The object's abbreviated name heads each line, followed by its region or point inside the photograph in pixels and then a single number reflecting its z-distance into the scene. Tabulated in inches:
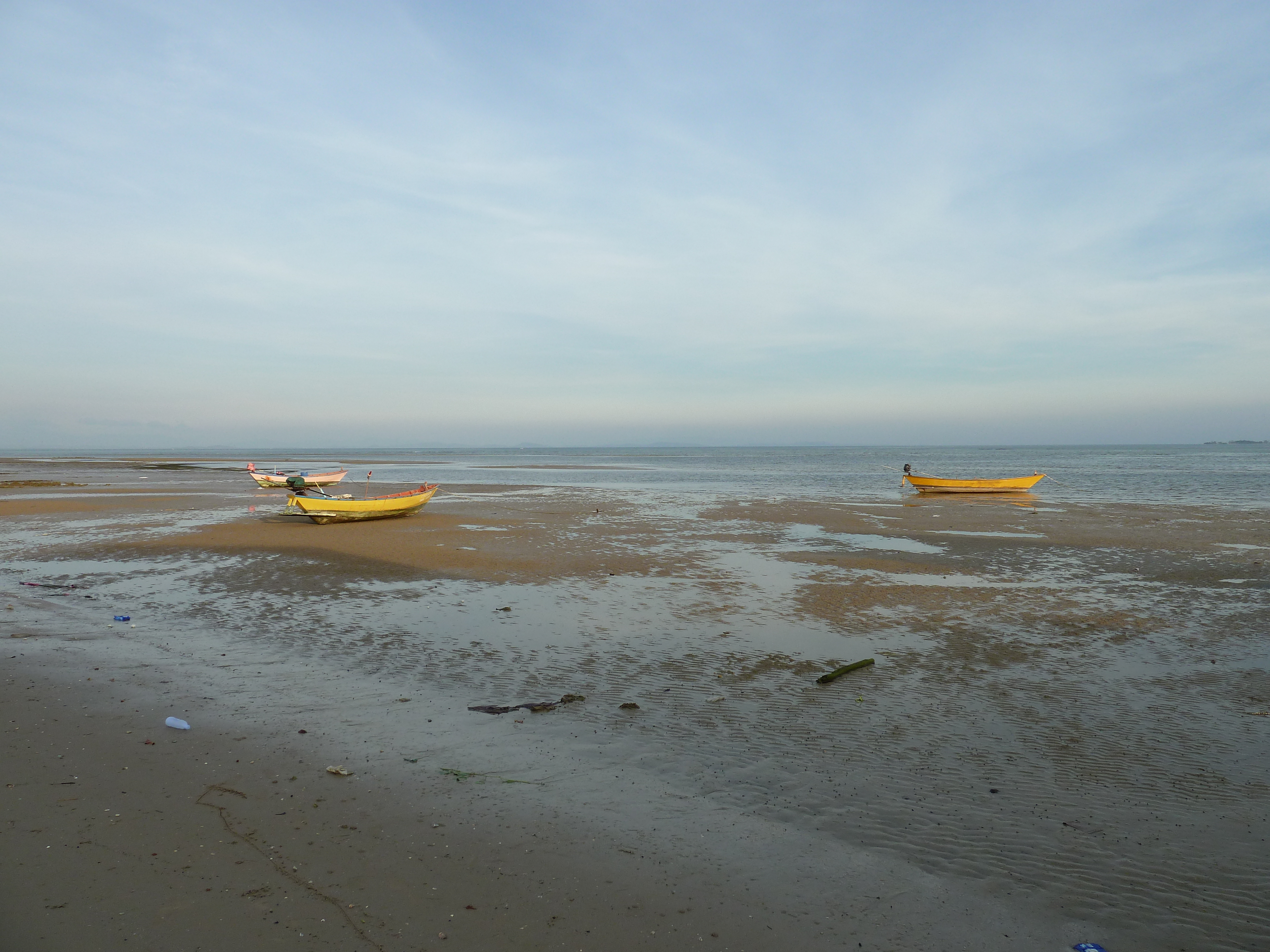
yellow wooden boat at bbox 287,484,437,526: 946.7
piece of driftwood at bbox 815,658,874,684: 337.1
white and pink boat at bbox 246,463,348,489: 1562.5
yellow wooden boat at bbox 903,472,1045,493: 1525.6
